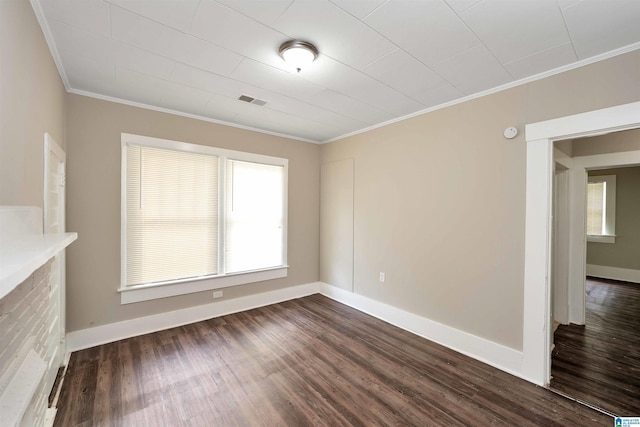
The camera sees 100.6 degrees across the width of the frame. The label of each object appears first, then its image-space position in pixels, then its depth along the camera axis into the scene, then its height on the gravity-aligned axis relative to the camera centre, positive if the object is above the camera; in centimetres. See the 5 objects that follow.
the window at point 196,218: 312 -10
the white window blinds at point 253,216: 387 -8
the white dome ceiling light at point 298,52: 192 +118
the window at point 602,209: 578 +9
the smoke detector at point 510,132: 247 +75
